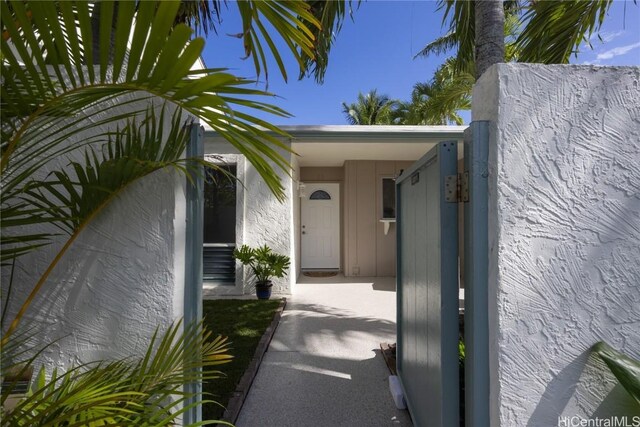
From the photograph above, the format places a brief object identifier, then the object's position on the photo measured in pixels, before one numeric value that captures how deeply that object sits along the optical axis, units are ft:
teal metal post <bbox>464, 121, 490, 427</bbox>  4.35
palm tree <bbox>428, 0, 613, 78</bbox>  10.30
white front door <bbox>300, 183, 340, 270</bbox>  28.45
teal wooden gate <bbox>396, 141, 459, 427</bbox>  5.00
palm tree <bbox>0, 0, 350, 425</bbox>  2.73
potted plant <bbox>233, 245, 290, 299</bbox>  18.53
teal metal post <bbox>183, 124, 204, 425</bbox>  5.36
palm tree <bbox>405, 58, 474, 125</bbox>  22.80
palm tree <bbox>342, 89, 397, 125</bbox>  61.62
